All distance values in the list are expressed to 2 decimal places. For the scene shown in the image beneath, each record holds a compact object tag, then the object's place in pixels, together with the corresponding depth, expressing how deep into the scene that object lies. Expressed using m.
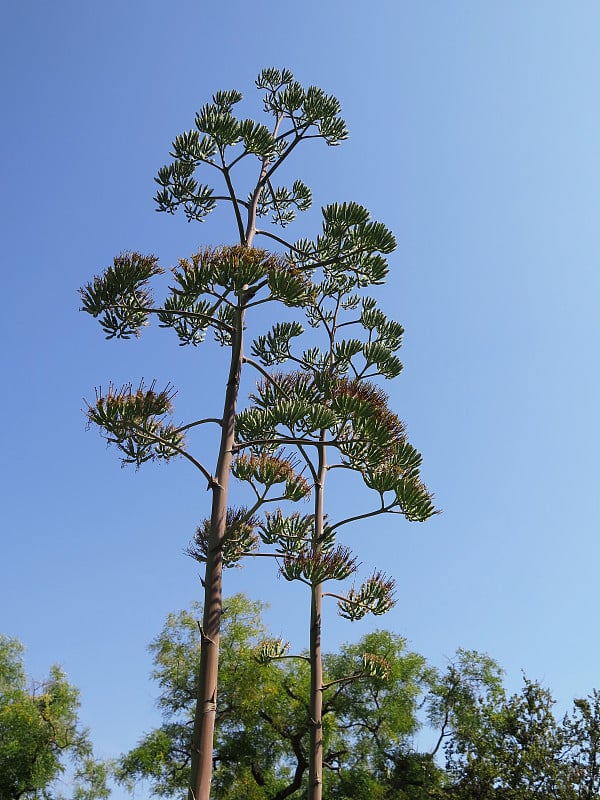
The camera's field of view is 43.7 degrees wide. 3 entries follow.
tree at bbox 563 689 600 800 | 10.72
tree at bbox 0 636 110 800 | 17.77
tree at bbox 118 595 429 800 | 16.38
